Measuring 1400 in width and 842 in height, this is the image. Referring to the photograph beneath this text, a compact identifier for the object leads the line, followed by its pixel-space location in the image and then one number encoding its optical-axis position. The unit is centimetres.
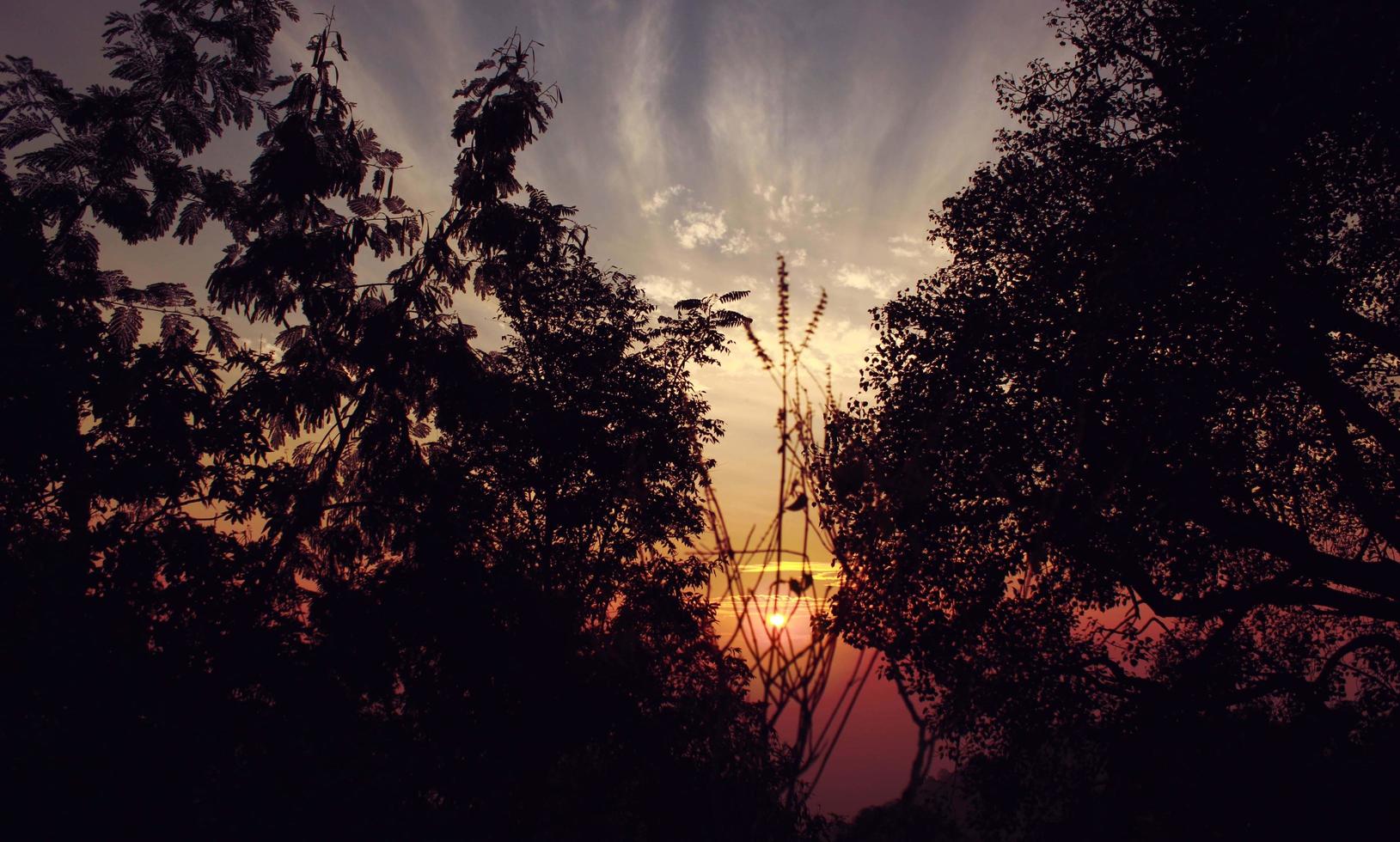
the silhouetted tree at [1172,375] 1003
